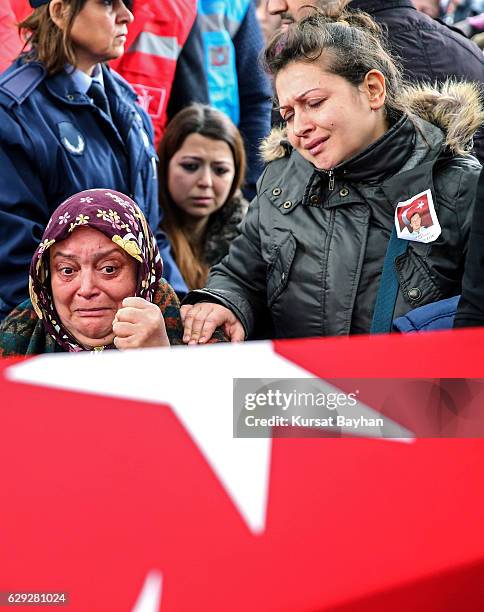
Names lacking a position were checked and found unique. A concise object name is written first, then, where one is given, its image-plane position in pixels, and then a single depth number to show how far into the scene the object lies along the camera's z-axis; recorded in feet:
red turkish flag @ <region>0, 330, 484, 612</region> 3.74
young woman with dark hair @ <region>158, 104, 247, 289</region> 14.35
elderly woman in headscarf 8.16
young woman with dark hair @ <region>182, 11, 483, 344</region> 7.96
